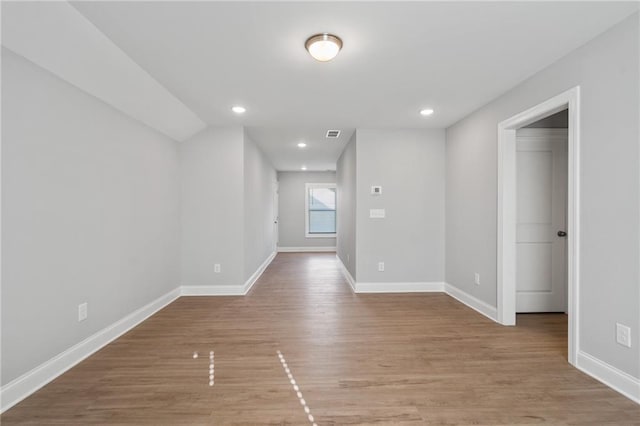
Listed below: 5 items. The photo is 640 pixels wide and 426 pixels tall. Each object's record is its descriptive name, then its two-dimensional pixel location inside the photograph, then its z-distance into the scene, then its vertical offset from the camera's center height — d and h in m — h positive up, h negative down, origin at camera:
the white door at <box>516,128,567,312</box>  3.27 -0.15
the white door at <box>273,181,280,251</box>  7.87 -0.23
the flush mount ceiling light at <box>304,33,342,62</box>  1.98 +1.14
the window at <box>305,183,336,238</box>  9.09 -0.04
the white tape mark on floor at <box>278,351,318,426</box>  1.66 -1.19
